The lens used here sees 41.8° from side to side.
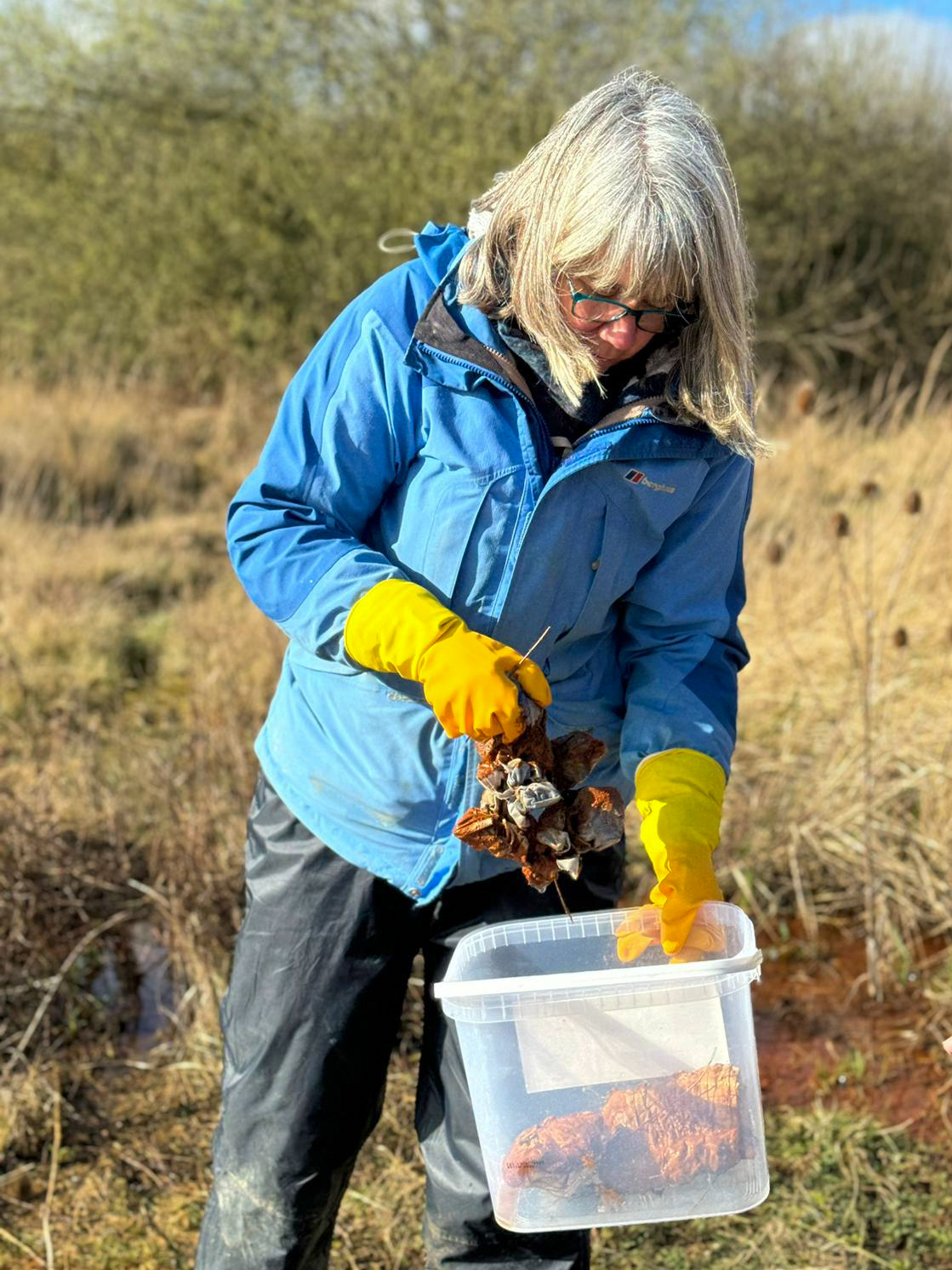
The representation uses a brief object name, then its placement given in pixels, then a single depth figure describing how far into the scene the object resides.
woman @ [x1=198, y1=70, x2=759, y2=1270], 1.47
